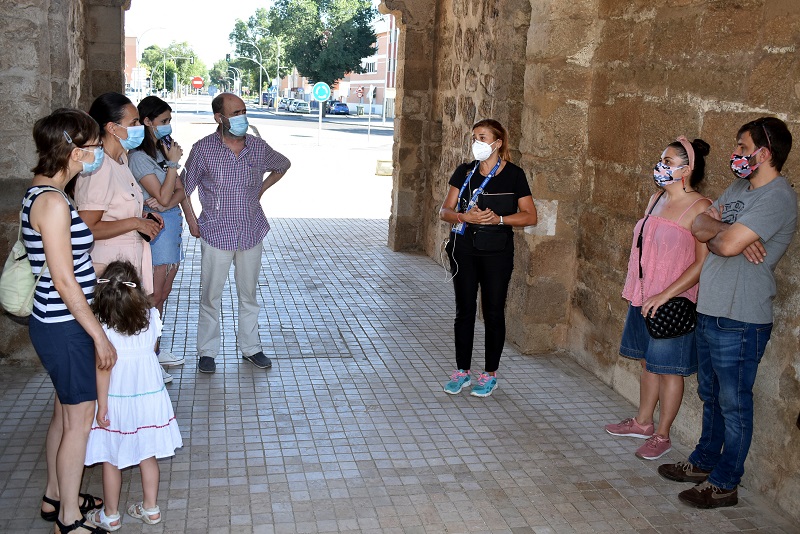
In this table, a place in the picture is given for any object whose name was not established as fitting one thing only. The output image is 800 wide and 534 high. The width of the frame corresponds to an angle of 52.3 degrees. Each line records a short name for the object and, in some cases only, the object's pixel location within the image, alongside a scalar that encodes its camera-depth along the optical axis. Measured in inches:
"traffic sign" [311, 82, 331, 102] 1076.5
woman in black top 200.4
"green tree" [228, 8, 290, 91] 3437.5
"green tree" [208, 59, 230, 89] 5670.8
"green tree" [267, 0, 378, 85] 2394.2
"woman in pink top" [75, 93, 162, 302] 163.2
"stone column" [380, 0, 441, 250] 398.3
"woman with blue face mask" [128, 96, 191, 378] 200.5
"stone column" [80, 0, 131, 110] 341.4
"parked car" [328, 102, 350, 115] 2539.4
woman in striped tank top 121.8
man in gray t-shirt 144.9
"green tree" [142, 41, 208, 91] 3610.7
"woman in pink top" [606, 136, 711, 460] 167.3
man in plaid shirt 213.6
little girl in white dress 132.6
